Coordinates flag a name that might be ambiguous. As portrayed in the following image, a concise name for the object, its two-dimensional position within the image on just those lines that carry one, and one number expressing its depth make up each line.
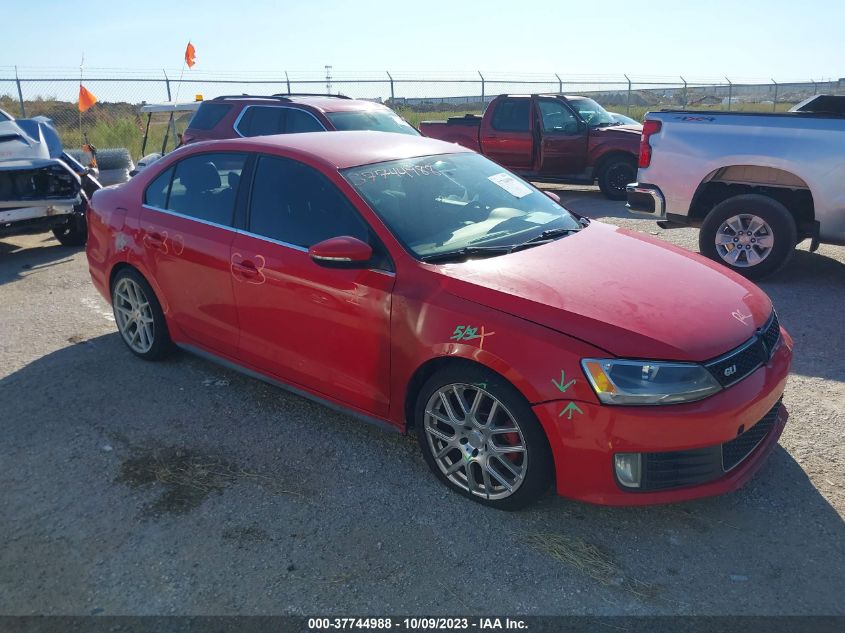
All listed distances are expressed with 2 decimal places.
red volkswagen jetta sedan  2.93
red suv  8.98
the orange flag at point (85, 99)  13.86
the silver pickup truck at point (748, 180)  6.51
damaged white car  8.09
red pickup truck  12.17
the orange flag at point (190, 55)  15.05
